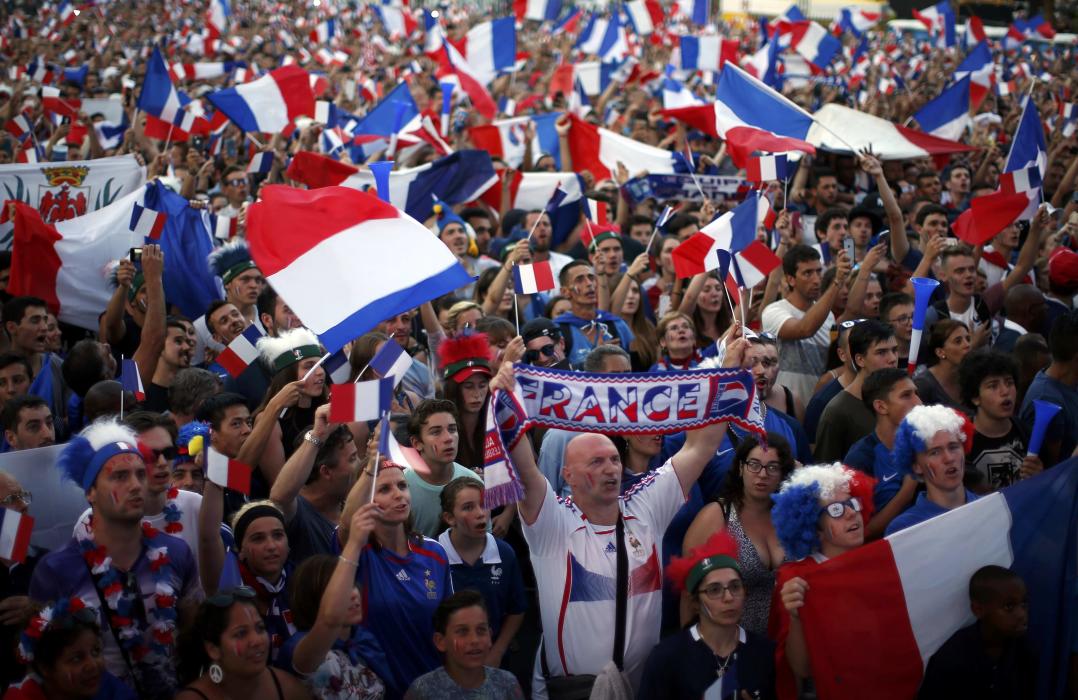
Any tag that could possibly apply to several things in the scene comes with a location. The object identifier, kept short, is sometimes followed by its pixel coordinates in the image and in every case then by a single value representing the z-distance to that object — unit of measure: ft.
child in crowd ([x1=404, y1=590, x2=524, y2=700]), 15.75
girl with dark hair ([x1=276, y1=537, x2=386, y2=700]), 15.03
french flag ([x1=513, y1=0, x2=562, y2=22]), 73.72
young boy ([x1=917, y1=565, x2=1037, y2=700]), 16.15
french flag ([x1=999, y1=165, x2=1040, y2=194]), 32.71
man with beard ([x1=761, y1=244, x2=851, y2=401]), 26.78
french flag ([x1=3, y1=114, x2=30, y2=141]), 42.47
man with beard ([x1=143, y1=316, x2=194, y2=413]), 24.22
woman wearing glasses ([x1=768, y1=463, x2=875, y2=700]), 16.83
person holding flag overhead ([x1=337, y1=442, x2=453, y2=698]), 16.79
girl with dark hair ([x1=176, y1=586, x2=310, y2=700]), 14.84
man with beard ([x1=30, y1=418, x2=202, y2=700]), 15.64
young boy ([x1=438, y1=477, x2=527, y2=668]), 18.24
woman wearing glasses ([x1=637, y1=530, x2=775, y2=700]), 15.51
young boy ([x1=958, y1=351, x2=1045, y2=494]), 20.81
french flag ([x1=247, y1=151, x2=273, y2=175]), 39.47
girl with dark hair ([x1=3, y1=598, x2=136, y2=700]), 14.32
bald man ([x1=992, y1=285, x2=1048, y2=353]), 29.27
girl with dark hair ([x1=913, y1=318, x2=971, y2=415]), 23.34
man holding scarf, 16.52
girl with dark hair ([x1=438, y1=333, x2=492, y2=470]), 20.99
